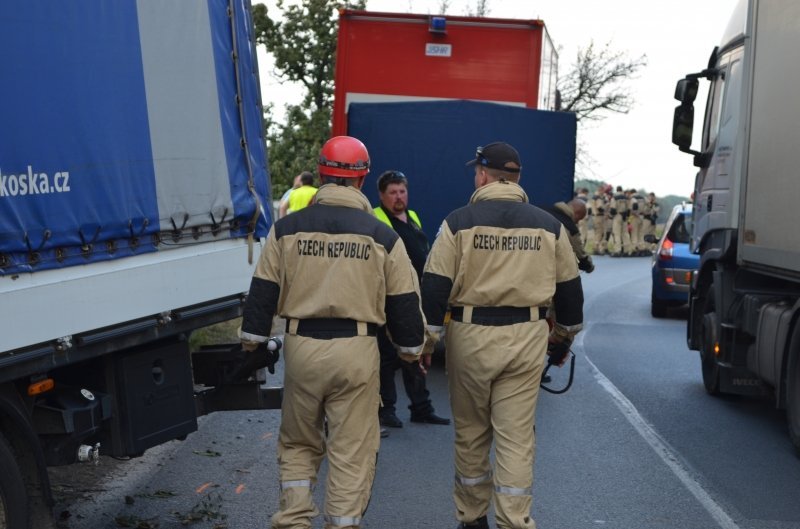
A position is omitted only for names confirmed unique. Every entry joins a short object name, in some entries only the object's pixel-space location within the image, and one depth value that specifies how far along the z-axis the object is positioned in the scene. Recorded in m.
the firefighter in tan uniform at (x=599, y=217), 37.72
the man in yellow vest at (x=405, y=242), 8.83
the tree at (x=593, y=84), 37.31
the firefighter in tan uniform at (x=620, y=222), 36.16
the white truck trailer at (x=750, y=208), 7.86
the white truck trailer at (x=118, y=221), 4.70
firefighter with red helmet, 5.08
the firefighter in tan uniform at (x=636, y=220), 36.53
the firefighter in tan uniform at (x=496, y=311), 5.57
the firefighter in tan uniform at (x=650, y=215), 37.47
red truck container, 12.42
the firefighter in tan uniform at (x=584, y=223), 32.15
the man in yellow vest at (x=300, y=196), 15.06
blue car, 17.31
